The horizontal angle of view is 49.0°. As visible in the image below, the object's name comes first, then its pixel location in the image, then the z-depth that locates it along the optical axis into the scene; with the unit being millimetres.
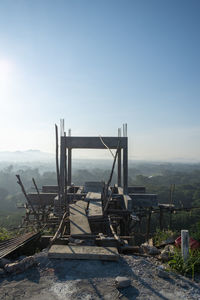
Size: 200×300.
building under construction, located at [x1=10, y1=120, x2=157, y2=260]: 4844
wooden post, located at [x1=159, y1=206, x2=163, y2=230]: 10102
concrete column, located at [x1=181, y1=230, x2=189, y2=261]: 4343
